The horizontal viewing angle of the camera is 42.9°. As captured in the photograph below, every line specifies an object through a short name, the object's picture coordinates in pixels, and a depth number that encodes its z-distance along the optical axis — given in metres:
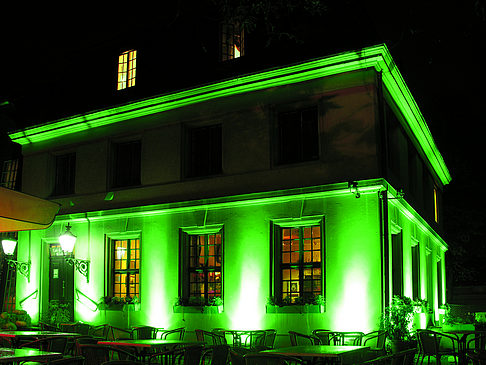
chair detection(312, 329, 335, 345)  12.91
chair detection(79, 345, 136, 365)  9.37
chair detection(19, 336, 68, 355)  11.38
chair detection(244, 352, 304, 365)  7.61
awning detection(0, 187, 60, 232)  7.25
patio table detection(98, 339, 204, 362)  10.58
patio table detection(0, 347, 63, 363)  7.69
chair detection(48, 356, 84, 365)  6.70
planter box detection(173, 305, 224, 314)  15.20
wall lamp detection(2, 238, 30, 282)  15.61
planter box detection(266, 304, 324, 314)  13.69
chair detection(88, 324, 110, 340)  15.86
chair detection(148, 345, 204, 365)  9.38
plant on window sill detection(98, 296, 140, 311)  16.72
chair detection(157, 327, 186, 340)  14.65
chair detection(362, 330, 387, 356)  12.65
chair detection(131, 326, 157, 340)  15.13
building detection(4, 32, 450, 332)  13.79
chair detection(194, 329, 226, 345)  13.08
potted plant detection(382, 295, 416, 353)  12.57
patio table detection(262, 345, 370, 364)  8.84
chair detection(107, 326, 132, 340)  16.73
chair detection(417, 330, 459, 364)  12.73
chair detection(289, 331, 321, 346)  12.55
